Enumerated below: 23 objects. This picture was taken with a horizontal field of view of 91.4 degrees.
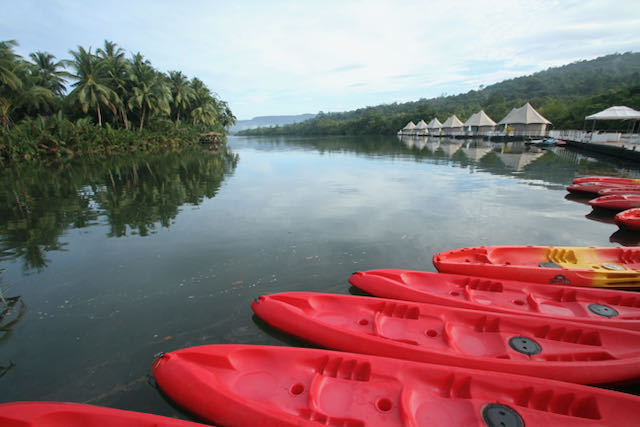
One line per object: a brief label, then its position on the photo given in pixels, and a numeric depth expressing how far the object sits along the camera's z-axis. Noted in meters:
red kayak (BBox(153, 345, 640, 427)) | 2.65
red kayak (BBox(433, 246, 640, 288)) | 5.18
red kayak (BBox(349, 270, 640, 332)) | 4.21
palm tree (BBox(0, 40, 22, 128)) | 22.62
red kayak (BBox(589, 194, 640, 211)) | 10.33
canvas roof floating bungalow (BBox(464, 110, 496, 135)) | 50.68
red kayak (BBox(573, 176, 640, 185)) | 13.25
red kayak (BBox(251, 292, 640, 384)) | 3.18
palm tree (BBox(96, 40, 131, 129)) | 33.16
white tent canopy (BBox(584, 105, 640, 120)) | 24.46
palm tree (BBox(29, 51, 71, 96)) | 31.84
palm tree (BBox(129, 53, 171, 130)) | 34.78
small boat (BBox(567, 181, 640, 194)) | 12.75
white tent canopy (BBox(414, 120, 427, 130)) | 66.55
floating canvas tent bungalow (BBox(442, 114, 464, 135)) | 56.97
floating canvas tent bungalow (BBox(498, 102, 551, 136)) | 40.69
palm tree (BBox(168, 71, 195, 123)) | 44.26
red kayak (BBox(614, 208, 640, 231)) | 8.64
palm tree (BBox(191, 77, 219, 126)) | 49.84
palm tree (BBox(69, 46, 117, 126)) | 29.78
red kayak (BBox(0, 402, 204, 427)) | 2.62
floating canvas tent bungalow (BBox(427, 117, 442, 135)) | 61.14
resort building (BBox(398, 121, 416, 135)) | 72.24
